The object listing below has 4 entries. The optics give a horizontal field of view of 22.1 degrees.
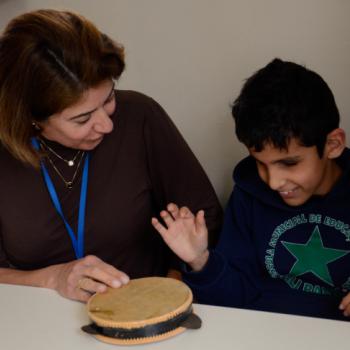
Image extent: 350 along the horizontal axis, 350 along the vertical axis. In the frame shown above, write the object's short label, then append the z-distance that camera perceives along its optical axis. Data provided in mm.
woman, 1363
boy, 1333
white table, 1129
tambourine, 1145
